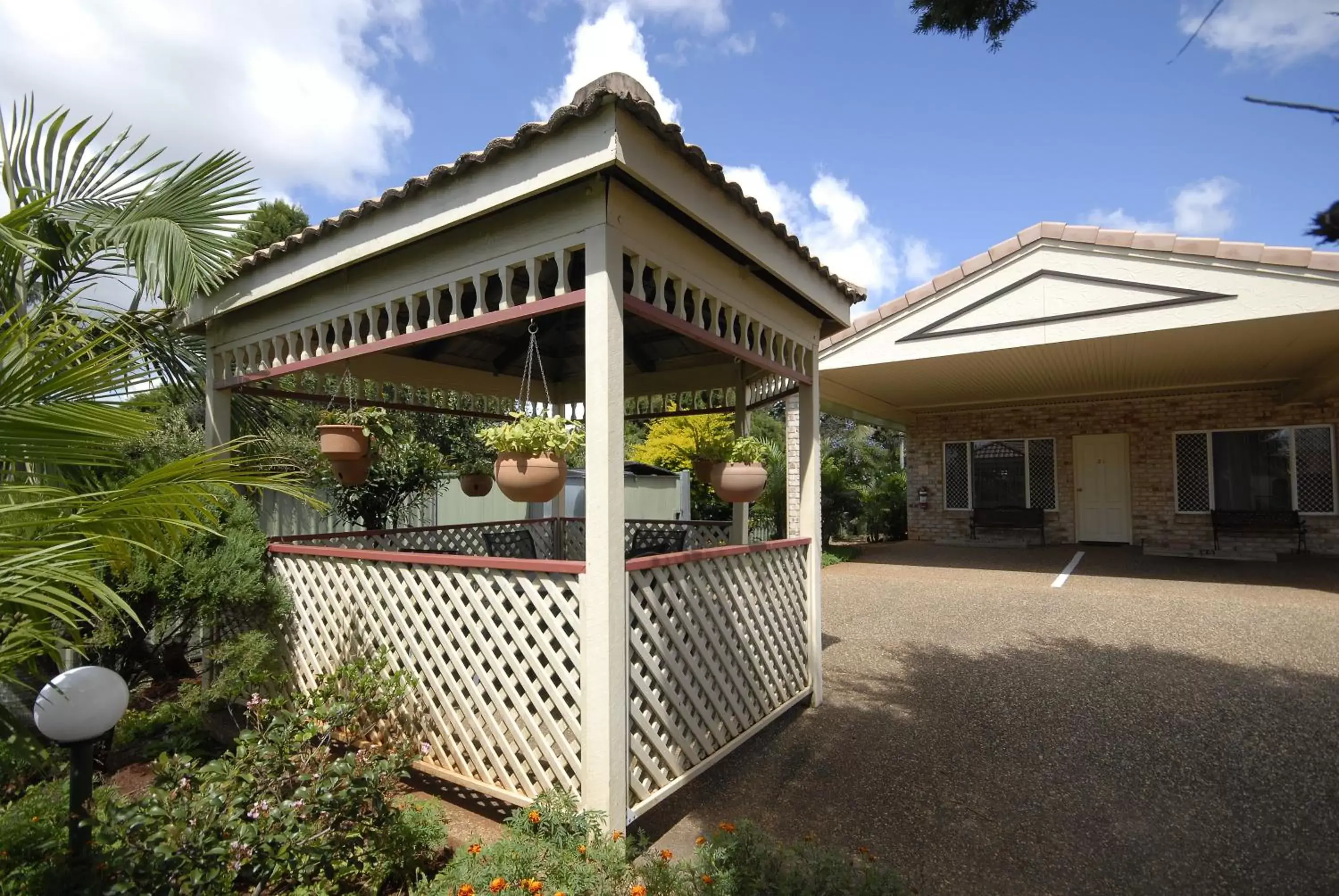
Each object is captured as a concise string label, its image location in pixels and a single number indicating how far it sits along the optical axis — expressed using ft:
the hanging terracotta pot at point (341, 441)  14.62
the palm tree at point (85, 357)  6.26
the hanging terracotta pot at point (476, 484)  21.15
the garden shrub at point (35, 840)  6.81
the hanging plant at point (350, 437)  14.65
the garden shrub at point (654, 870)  7.03
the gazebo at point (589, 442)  9.34
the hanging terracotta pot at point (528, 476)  10.44
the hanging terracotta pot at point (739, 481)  14.67
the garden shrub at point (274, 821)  6.91
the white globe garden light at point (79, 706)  6.89
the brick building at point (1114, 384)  23.97
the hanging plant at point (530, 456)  10.44
